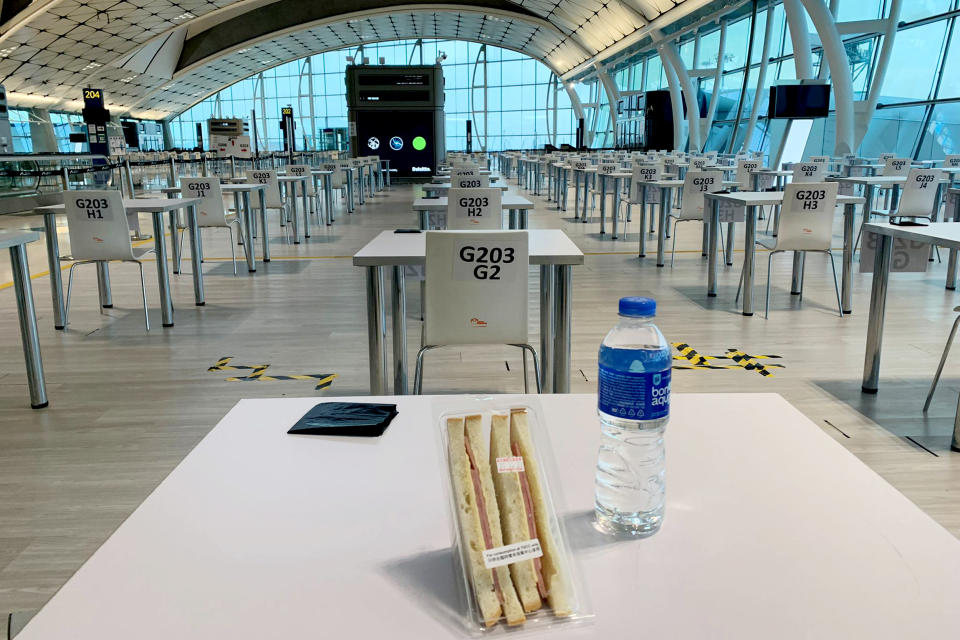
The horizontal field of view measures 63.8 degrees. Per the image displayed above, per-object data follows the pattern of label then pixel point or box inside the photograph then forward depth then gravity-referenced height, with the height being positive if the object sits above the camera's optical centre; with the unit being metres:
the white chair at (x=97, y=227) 4.90 -0.47
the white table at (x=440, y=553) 0.79 -0.47
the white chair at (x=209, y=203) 7.04 -0.47
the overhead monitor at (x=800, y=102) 13.55 +0.74
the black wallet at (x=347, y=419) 1.28 -0.45
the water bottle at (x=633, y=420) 0.96 -0.34
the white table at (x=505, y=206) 5.39 -0.40
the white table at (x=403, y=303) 3.09 -0.63
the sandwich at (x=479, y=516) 0.79 -0.40
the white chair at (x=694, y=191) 7.35 -0.42
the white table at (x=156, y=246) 5.05 -0.61
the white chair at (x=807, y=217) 5.12 -0.47
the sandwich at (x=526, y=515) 0.80 -0.40
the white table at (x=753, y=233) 5.26 -0.59
